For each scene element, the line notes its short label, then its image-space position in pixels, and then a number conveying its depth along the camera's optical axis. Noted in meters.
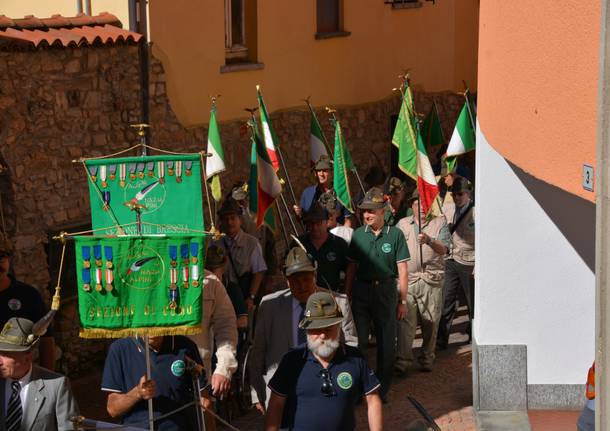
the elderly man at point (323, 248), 11.90
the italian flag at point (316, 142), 15.90
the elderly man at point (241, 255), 12.27
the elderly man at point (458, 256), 14.03
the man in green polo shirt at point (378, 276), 12.26
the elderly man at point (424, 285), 13.27
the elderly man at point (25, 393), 7.77
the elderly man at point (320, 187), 14.58
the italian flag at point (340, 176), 14.12
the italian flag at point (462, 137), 14.84
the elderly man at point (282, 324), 9.70
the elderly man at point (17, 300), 9.53
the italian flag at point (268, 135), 13.70
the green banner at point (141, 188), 9.71
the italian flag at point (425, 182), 13.46
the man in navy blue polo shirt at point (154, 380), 8.41
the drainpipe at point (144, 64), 14.95
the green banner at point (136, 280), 8.76
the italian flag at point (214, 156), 13.57
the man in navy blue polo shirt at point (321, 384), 8.17
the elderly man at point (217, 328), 9.49
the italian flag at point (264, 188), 12.69
